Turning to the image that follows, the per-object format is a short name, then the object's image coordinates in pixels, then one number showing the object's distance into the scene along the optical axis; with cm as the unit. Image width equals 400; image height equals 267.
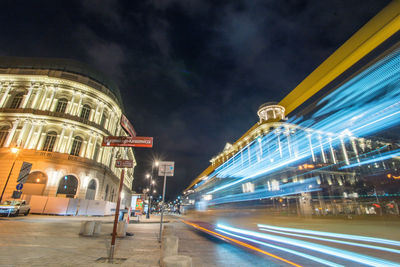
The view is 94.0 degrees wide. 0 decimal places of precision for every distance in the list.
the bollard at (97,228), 971
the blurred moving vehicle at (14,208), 1753
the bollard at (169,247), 469
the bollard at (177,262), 326
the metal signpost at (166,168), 1008
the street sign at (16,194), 1694
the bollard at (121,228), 957
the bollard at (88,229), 928
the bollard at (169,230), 776
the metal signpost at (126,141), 650
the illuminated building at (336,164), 1251
